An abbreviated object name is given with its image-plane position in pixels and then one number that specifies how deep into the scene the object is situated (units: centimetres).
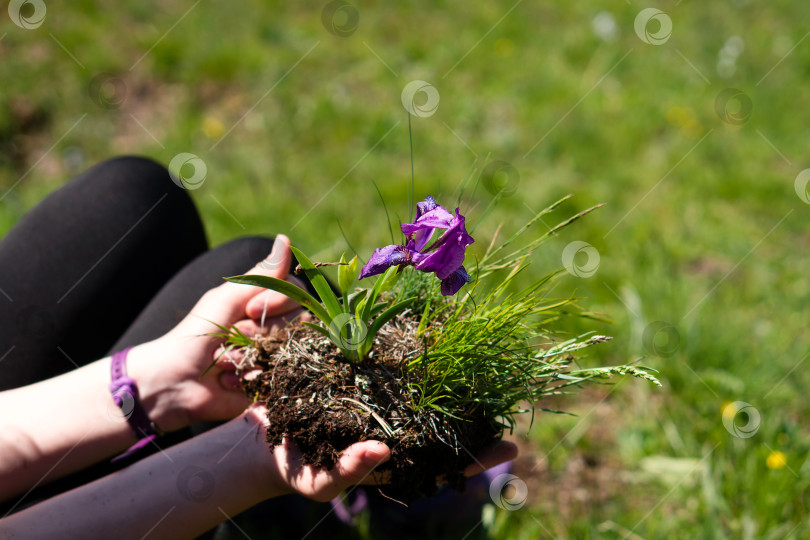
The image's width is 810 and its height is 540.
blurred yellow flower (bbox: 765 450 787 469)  205
